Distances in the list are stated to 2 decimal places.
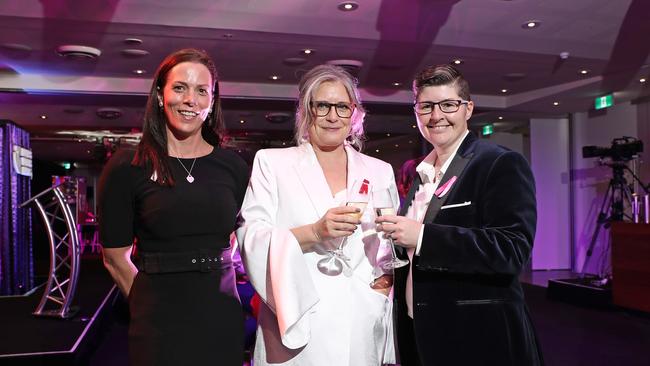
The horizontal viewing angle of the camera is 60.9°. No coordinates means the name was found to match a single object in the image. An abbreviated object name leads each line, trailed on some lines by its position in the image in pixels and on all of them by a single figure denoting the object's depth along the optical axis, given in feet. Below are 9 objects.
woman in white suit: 5.76
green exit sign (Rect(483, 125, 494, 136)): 41.31
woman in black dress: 5.87
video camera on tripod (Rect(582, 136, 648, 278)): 27.86
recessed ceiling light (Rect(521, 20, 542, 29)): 19.80
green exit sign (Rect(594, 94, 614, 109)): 31.37
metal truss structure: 17.39
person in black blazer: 5.60
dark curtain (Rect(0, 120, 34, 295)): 23.57
